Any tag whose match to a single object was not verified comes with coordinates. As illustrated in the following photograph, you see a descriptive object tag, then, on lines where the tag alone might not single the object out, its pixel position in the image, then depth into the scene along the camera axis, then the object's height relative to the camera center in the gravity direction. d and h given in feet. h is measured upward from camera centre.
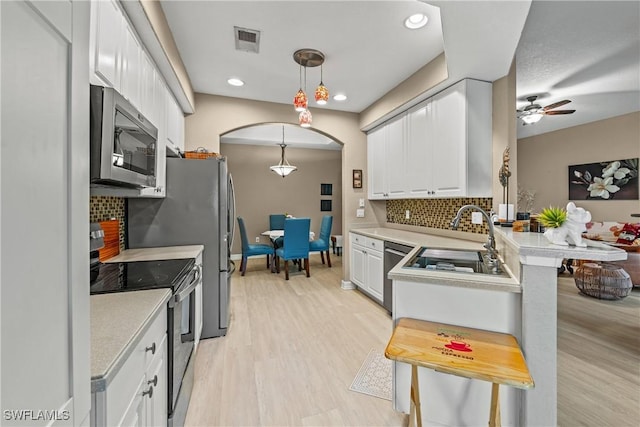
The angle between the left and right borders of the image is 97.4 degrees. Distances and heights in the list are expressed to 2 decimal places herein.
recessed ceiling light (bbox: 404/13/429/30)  6.87 +4.82
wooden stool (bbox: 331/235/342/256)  22.95 -2.50
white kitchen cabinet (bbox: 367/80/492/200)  8.71 +2.33
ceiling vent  7.57 +4.87
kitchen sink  5.87 -1.17
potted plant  4.47 -0.16
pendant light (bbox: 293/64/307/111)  8.26 +3.27
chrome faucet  5.93 -0.82
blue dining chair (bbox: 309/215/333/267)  17.66 -1.86
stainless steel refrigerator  8.32 -0.29
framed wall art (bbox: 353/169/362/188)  14.23 +1.74
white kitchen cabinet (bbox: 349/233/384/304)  11.27 -2.27
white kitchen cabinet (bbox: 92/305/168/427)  2.49 -1.94
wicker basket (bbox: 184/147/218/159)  9.13 +1.86
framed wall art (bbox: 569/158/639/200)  15.57 +1.94
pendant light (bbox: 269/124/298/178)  19.30 +2.99
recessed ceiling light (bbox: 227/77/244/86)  10.33 +4.88
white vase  4.44 -0.36
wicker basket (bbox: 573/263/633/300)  12.30 -3.02
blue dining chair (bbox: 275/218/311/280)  15.25 -1.55
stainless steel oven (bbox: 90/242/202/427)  4.65 -1.55
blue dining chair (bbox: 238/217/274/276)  16.25 -2.23
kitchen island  4.33 -1.75
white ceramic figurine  4.23 -0.24
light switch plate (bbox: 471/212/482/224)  9.30 -0.17
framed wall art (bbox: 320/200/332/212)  24.08 +0.53
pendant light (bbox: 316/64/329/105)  8.23 +3.47
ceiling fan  12.55 +4.72
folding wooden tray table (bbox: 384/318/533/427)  3.61 -2.02
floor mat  6.34 -4.01
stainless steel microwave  3.73 +1.08
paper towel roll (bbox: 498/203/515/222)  8.05 +0.03
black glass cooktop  4.65 -1.22
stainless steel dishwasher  9.89 -1.74
